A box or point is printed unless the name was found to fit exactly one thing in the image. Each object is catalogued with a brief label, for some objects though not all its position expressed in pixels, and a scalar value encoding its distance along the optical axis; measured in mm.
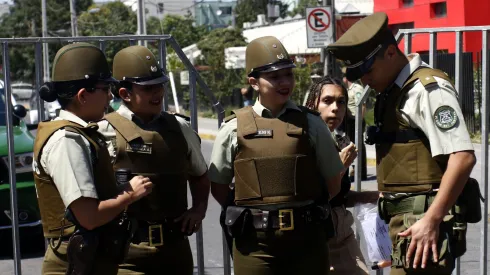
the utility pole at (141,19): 29528
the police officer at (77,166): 3857
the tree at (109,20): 52656
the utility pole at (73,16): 45719
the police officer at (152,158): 4371
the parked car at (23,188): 7977
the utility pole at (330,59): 19031
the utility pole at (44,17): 45281
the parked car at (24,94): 36831
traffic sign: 18750
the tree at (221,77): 33906
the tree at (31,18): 64875
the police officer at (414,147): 3873
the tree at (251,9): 93938
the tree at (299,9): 84319
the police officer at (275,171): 4285
